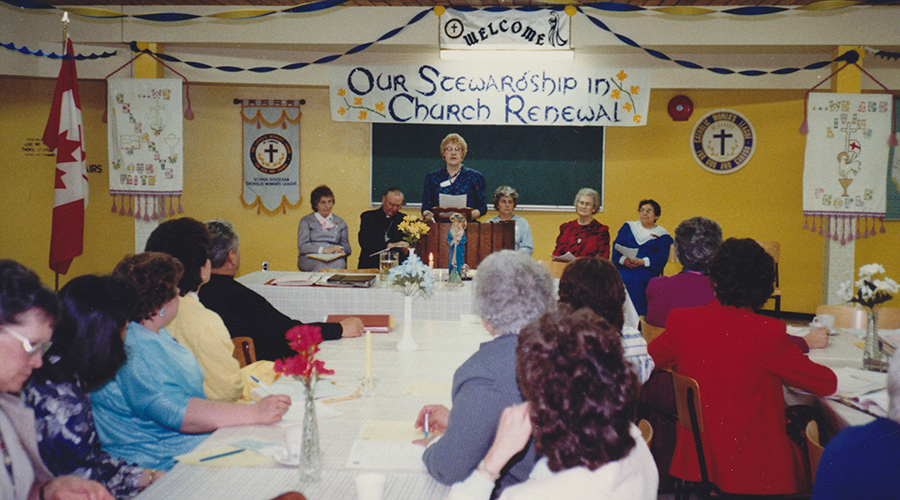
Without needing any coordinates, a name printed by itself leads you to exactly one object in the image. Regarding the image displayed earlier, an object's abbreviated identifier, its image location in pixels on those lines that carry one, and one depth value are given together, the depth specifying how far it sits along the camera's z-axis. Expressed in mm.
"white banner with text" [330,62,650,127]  6082
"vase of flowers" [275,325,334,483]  1616
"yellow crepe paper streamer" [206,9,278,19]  5595
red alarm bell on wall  7109
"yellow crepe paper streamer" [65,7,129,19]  5824
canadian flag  5398
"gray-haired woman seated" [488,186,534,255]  5875
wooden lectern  4734
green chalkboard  7219
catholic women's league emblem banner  7340
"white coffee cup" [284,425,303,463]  1715
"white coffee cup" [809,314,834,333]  3441
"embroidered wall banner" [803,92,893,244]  5789
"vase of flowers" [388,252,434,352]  3361
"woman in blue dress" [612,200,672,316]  6078
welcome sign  5691
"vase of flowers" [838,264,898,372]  2723
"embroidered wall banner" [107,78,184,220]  6012
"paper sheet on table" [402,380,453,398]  2307
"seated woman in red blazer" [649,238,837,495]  2324
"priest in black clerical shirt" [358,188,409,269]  6039
